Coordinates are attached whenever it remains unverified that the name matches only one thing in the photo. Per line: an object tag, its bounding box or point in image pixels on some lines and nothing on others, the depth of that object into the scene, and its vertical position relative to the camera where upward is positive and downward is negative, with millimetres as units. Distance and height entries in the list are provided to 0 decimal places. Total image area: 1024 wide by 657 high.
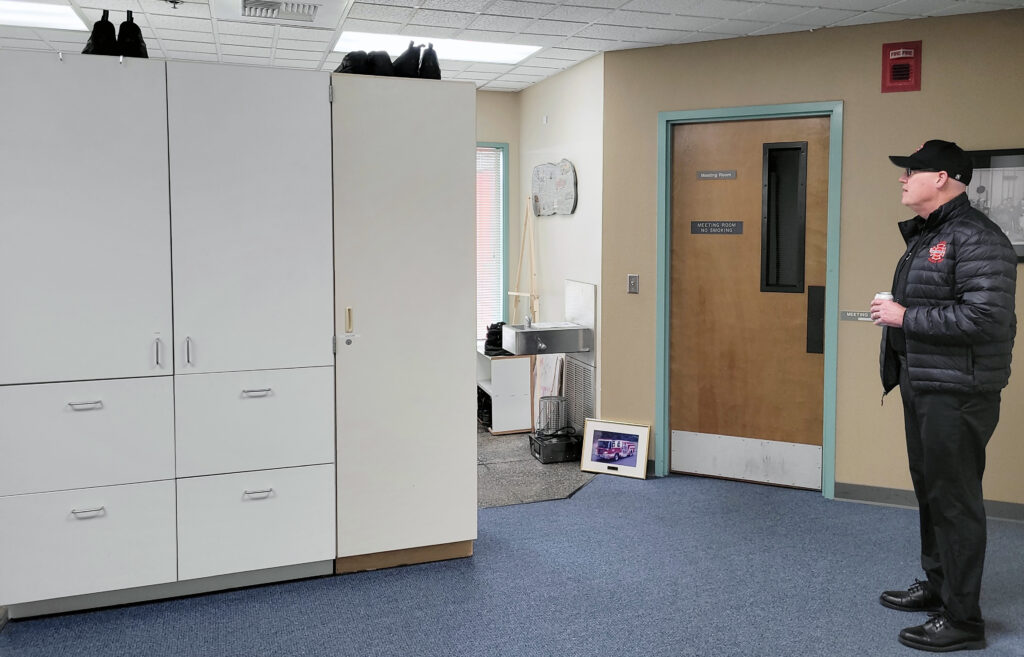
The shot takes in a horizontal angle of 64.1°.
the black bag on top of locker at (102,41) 2949 +838
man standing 2773 -267
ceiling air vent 3609 +1182
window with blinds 6316 +331
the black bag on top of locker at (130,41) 2973 +847
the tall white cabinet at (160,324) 2867 -185
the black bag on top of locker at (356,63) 3301 +854
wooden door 4457 -224
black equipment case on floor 5055 -1069
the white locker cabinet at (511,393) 5738 -830
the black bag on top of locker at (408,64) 3344 +862
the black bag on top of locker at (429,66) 3375 +863
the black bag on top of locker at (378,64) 3311 +856
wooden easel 6027 +64
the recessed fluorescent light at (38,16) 4027 +1305
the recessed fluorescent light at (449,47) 4594 +1347
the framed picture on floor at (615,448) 4773 -1020
